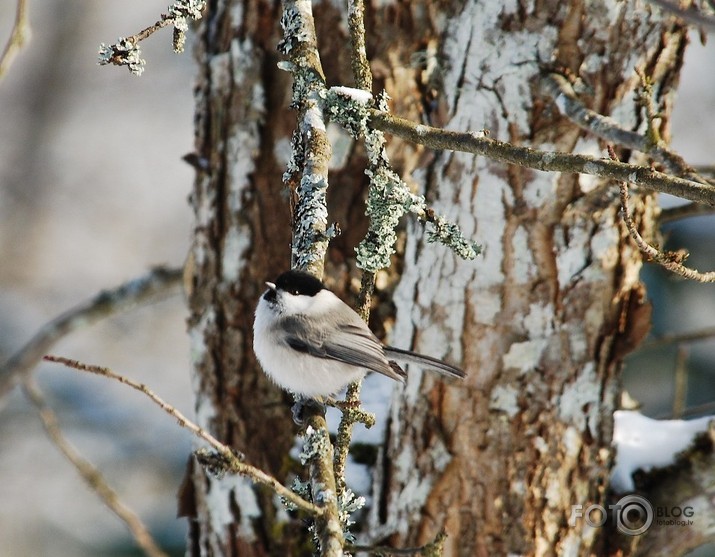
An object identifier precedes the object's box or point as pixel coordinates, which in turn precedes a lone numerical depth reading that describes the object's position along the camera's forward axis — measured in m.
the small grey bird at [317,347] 4.18
